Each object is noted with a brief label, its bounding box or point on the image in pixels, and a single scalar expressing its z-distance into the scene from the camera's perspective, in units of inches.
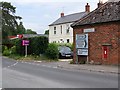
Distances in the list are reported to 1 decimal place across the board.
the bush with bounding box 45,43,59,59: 1363.2
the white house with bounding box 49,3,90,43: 2421.3
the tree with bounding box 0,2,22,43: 2949.3
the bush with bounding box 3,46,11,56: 1852.7
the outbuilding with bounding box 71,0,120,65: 977.5
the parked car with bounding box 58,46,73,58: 1501.5
